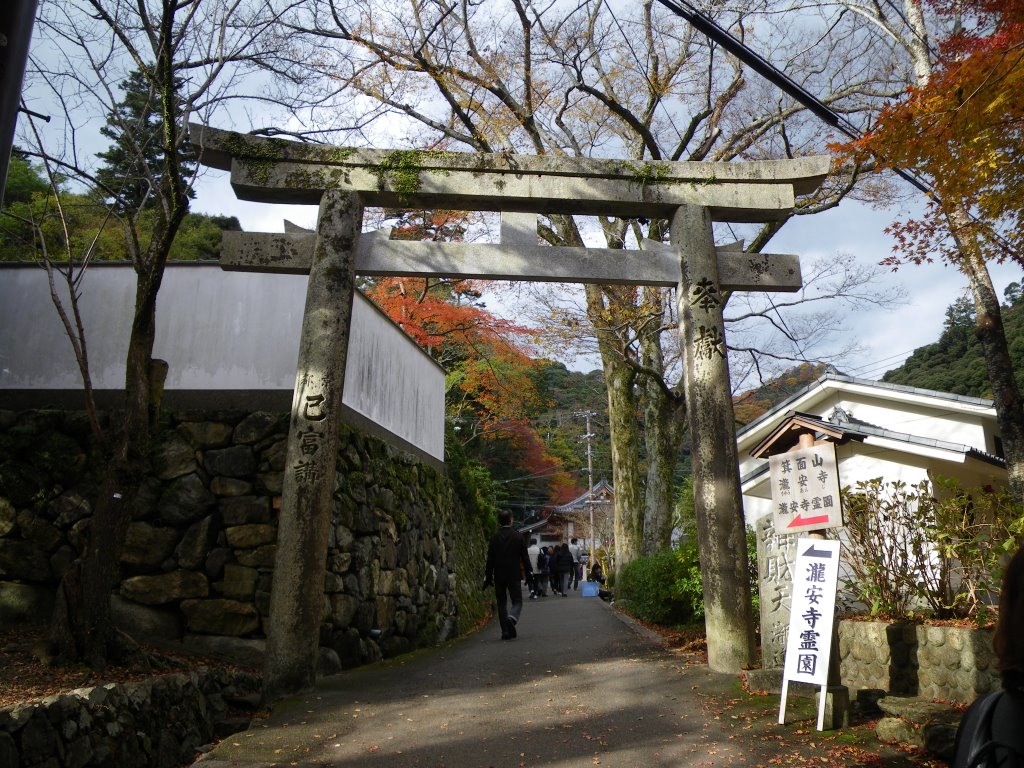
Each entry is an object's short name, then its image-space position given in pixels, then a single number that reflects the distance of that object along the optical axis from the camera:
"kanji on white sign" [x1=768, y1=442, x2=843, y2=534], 5.82
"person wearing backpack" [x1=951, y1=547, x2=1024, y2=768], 1.81
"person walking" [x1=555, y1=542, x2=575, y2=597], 25.94
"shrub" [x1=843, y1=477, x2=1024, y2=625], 6.73
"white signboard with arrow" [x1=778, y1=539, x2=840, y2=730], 5.47
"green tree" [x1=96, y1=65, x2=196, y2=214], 7.44
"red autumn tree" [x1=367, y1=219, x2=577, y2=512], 19.69
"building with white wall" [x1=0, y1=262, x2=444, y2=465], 8.79
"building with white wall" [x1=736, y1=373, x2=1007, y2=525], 13.90
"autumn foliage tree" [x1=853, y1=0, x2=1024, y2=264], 9.62
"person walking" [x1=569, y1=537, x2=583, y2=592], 33.53
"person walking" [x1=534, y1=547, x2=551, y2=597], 25.17
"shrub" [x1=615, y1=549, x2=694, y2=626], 12.53
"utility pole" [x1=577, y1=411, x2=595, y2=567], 36.06
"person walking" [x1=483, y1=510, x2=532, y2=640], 11.09
